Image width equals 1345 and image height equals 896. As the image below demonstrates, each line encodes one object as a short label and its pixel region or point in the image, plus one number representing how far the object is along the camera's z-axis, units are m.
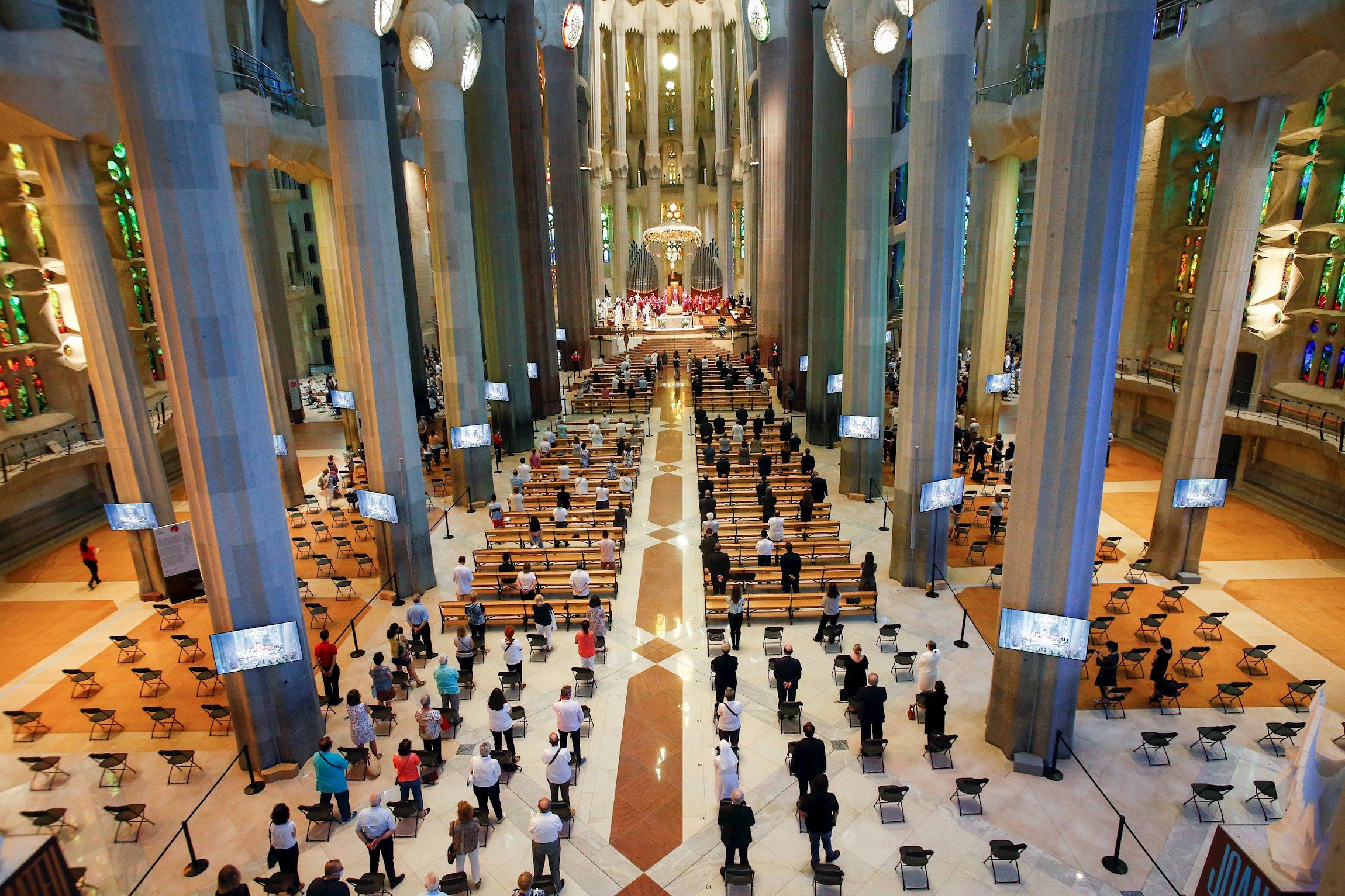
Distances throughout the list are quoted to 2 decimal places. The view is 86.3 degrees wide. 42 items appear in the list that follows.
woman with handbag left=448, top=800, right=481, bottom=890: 7.99
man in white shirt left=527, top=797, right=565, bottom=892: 7.93
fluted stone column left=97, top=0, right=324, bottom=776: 8.88
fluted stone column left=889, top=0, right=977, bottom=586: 14.14
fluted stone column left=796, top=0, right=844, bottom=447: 25.55
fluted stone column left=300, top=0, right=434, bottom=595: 14.38
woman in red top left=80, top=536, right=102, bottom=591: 17.30
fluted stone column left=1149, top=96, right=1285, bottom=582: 13.70
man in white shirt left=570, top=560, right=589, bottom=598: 14.45
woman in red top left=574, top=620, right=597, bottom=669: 12.09
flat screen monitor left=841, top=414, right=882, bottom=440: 20.20
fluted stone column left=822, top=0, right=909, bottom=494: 17.67
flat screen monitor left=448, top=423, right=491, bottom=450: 20.92
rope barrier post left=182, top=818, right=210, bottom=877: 8.89
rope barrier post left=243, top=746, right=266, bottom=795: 10.33
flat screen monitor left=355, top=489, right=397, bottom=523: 15.55
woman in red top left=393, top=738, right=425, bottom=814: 9.09
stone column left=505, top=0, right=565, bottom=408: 28.83
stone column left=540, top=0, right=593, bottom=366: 38.69
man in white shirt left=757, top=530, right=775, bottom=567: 15.72
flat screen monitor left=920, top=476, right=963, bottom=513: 15.06
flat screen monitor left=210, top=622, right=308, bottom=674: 10.13
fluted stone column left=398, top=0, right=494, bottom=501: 20.27
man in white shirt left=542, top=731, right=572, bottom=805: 9.09
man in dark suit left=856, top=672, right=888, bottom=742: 10.23
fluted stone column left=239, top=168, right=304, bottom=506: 21.48
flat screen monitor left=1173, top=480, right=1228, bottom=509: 14.98
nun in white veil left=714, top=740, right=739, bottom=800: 9.11
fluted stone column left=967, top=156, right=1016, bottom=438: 25.61
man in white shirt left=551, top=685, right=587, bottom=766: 9.94
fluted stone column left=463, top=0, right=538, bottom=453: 24.88
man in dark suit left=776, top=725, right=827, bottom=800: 9.04
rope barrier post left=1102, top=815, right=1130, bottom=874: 8.34
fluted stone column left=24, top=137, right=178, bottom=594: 14.52
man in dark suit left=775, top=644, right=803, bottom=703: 11.02
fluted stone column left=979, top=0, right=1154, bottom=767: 8.50
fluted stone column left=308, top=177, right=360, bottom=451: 26.00
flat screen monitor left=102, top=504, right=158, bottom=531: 15.67
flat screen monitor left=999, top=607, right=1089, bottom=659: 9.75
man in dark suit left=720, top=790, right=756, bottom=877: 8.17
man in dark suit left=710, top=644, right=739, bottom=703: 11.28
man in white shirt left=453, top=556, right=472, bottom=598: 14.47
